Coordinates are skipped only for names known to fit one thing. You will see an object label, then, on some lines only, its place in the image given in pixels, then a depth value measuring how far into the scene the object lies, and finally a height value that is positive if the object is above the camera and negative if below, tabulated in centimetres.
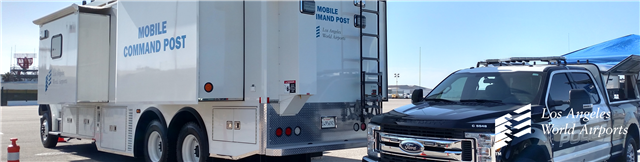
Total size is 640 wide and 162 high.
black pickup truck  523 -33
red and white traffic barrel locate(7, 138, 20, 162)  684 -83
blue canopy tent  1301 +100
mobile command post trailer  710 +19
